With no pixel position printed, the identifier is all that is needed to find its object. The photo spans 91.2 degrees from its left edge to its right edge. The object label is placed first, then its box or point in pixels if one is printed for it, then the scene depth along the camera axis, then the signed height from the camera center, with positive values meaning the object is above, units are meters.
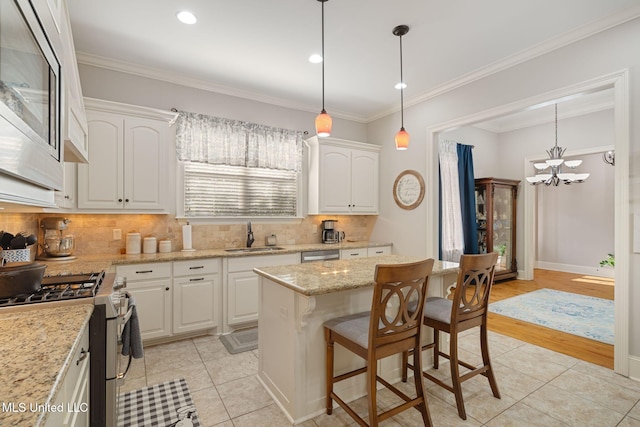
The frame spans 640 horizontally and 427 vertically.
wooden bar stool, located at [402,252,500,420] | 2.06 -0.72
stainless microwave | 0.76 +0.35
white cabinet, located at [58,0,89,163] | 1.42 +0.58
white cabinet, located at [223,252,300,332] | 3.52 -0.88
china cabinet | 5.88 -0.12
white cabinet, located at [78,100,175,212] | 3.06 +0.52
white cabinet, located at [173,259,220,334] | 3.25 -0.86
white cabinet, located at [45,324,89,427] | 0.92 -0.63
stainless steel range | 1.53 -0.64
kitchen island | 2.01 -0.80
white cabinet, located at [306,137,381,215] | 4.55 +0.56
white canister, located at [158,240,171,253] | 3.52 -0.37
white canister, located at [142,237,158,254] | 3.43 -0.35
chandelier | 5.14 +0.65
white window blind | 3.86 +0.29
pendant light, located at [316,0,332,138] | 2.45 +0.71
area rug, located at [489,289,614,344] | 3.64 -1.33
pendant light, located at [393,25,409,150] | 2.80 +0.73
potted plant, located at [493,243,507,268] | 6.11 -0.78
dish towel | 2.03 -0.81
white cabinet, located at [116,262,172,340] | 3.02 -0.80
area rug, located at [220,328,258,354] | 3.15 -1.35
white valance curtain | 3.76 +0.91
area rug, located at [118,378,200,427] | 2.04 -1.35
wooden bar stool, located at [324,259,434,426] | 1.73 -0.72
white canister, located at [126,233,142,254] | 3.32 -0.33
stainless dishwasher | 4.03 -0.55
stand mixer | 2.88 -0.26
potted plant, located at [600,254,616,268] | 6.08 -0.94
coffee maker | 4.79 -0.29
